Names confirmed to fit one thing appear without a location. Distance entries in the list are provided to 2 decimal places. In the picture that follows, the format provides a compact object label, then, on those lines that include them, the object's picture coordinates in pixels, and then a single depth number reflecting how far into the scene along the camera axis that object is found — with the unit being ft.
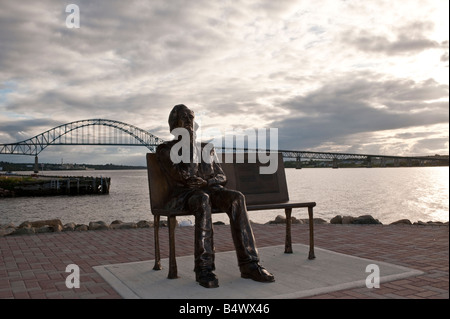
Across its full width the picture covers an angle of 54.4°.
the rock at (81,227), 25.97
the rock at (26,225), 28.74
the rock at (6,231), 24.24
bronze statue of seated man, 13.25
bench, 15.24
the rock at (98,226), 26.43
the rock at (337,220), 27.96
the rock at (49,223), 25.81
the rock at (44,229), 24.83
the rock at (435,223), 26.57
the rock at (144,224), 27.76
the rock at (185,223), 28.01
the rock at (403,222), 27.73
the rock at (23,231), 24.08
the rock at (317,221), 28.68
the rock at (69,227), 25.85
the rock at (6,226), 28.40
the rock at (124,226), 26.85
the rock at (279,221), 28.37
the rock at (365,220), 26.86
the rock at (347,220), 27.50
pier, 150.71
